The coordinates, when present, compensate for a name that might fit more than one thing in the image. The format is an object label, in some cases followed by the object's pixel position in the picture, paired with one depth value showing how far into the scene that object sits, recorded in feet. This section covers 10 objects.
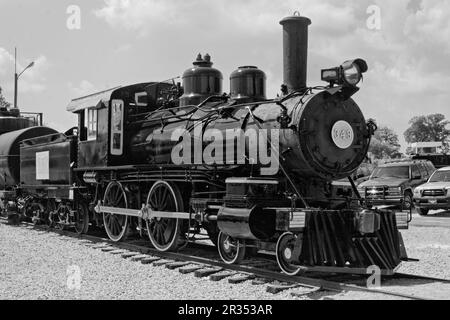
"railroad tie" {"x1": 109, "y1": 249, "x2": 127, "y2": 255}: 32.81
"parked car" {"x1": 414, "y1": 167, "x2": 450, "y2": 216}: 64.64
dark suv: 67.10
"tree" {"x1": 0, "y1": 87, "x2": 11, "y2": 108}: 175.50
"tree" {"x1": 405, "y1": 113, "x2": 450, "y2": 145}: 366.26
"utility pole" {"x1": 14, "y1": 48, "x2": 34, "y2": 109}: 89.05
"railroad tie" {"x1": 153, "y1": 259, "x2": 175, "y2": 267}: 29.07
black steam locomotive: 24.18
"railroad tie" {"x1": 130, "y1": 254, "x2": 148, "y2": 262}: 30.50
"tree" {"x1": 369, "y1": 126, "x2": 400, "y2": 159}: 357.20
